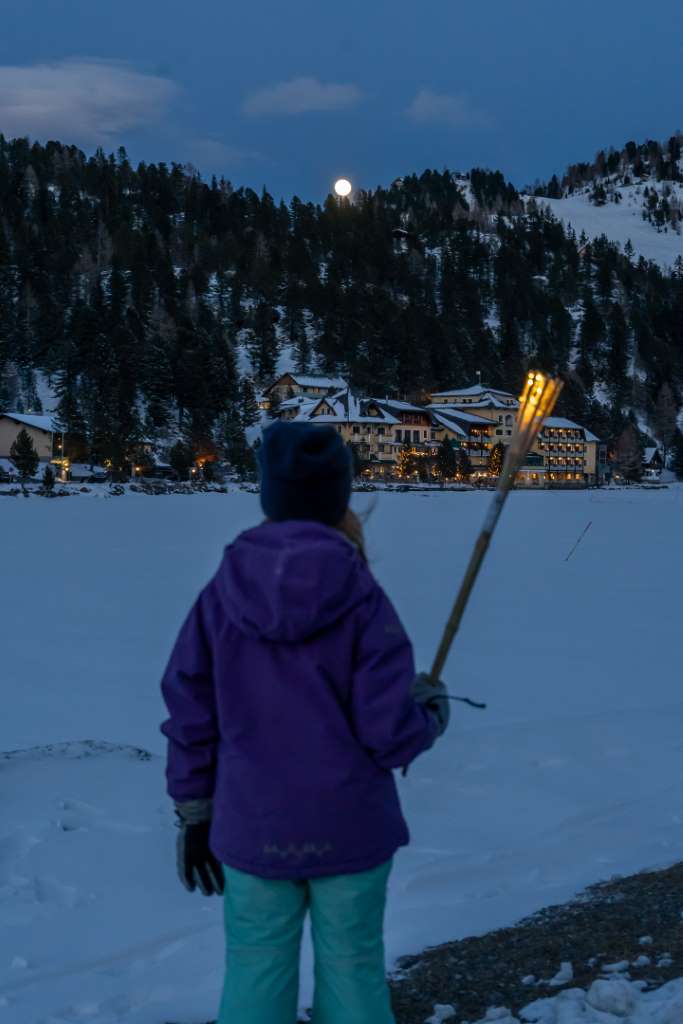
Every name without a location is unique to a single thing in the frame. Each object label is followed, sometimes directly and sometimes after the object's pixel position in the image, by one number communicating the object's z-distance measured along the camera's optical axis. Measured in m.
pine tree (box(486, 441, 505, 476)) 89.25
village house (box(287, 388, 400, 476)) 91.75
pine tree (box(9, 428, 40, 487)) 58.84
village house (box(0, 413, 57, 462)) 74.56
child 1.91
